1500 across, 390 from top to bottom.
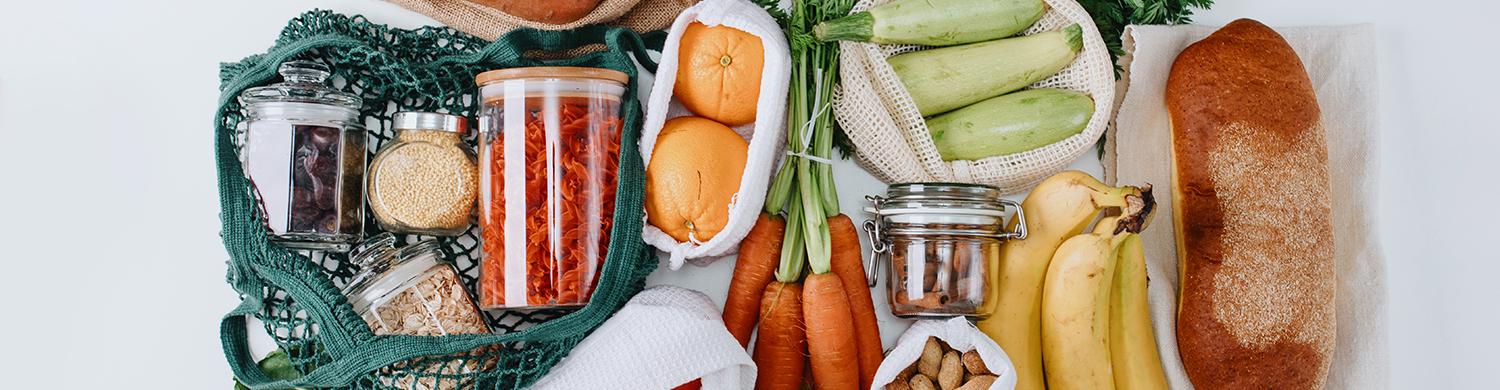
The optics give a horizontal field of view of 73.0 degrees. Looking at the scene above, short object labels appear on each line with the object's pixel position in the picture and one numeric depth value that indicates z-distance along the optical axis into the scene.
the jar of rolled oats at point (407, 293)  1.25
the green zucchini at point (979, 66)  1.39
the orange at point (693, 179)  1.26
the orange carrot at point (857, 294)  1.38
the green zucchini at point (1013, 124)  1.39
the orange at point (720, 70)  1.29
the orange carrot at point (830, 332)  1.32
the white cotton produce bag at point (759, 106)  1.28
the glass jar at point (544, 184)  1.25
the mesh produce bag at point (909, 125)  1.37
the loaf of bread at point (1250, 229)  1.35
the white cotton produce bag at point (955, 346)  1.27
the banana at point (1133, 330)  1.37
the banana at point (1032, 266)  1.34
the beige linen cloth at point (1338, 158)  1.44
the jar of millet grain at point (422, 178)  1.26
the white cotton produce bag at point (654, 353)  1.24
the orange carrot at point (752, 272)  1.36
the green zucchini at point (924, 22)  1.37
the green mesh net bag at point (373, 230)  1.23
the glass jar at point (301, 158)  1.26
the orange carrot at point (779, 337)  1.35
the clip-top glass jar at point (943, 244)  1.32
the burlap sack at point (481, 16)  1.38
